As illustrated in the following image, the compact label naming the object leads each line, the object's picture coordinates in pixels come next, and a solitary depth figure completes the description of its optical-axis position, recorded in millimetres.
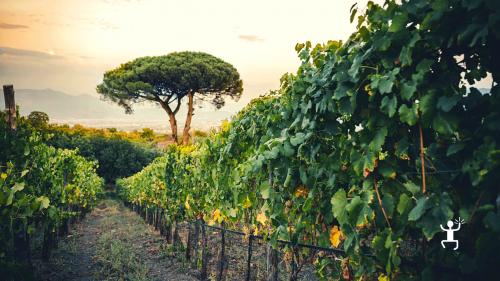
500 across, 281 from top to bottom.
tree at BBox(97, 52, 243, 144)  36469
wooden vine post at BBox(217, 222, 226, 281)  5980
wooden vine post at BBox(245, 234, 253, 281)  4742
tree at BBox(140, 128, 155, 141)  50969
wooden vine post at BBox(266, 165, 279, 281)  3875
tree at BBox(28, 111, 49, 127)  42775
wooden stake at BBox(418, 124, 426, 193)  1727
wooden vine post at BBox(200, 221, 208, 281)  6909
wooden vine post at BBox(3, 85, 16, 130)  6382
